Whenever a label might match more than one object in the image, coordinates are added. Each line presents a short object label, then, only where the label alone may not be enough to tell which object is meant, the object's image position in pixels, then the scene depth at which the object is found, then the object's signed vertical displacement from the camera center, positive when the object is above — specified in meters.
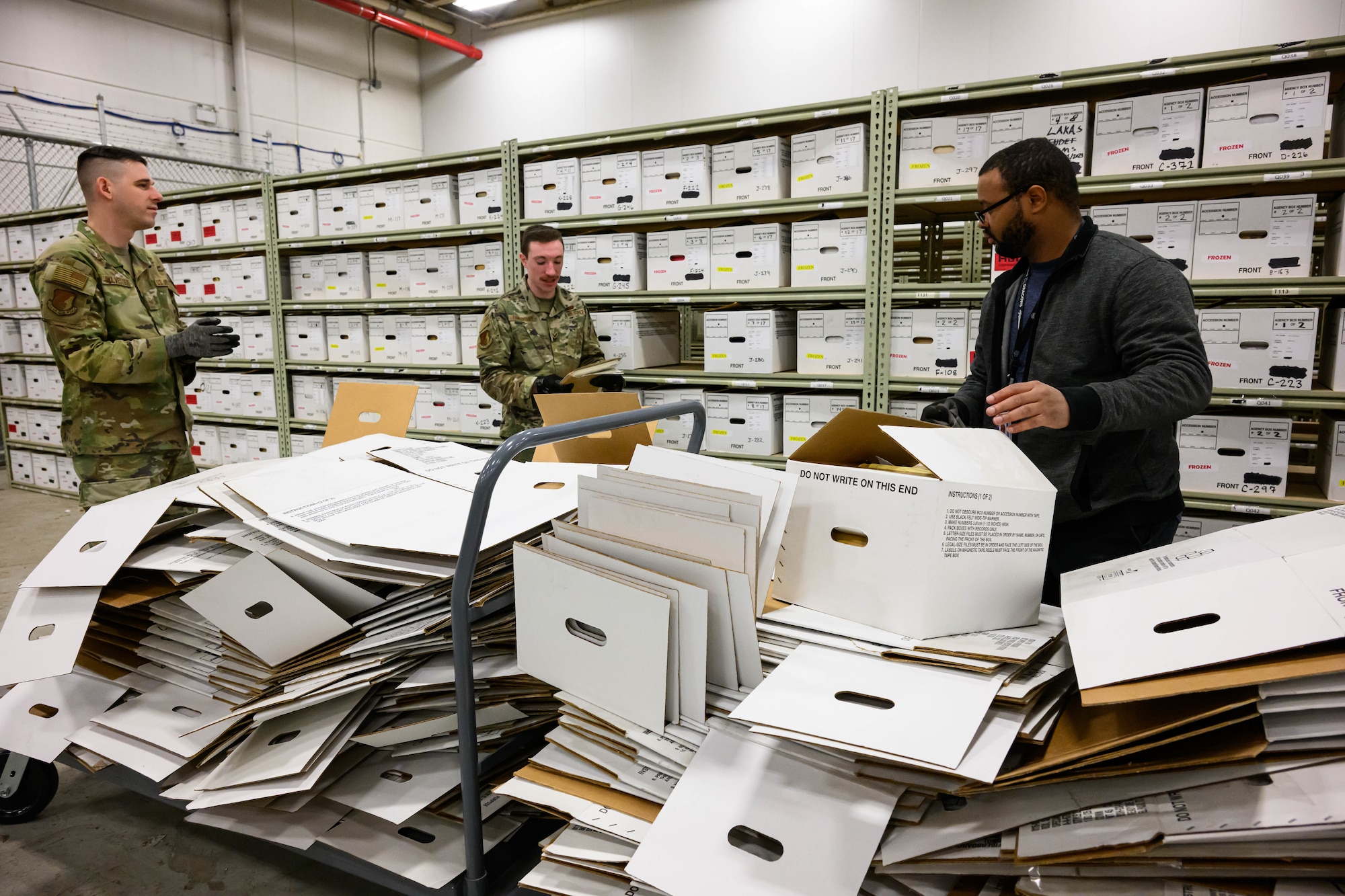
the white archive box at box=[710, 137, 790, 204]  3.16 +0.76
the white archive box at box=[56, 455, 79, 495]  5.76 -1.03
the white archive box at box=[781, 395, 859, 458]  3.16 -0.30
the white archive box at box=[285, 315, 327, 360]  4.59 +0.04
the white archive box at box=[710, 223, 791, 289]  3.18 +0.38
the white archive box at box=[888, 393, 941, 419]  3.07 -0.25
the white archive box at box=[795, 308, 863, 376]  3.08 +0.01
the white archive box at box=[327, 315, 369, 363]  4.43 +0.04
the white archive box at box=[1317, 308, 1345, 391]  2.43 -0.03
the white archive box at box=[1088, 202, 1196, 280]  2.53 +0.41
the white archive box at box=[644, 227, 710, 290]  3.34 +0.39
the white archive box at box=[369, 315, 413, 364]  4.25 +0.03
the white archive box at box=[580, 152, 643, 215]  3.45 +0.76
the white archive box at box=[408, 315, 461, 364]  4.06 +0.03
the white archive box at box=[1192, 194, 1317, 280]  2.41 +0.35
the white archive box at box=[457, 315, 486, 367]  3.97 +0.05
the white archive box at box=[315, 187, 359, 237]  4.32 +0.79
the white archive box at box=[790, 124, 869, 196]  2.98 +0.76
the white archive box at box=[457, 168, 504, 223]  3.83 +0.78
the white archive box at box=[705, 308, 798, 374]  3.25 +0.01
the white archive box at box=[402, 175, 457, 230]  3.97 +0.77
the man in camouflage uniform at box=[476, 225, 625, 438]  3.19 +0.04
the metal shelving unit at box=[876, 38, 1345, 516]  2.41 +0.57
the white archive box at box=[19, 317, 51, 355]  5.86 +0.06
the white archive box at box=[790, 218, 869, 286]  3.03 +0.38
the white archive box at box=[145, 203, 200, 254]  5.02 +0.80
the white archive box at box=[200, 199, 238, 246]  4.82 +0.80
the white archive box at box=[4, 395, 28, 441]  6.02 -0.64
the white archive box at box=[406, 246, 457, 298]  4.05 +0.40
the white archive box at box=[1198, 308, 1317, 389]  2.42 -0.01
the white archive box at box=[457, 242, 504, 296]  3.89 +0.40
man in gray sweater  1.45 -0.02
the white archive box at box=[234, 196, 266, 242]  4.68 +0.80
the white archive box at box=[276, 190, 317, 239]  4.46 +0.80
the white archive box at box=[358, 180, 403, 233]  4.13 +0.78
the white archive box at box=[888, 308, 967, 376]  2.88 +0.01
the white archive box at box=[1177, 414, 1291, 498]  2.51 -0.38
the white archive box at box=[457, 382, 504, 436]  3.93 -0.36
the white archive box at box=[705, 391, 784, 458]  3.26 -0.34
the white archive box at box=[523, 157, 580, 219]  3.60 +0.77
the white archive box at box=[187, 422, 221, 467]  5.12 -0.68
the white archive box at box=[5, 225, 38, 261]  5.80 +0.81
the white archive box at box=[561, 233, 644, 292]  3.50 +0.39
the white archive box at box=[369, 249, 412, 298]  4.22 +0.40
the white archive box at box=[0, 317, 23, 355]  6.03 +0.06
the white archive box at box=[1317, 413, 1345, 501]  2.45 -0.38
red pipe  6.94 +3.15
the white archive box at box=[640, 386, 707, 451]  3.49 -0.38
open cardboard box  0.99 -0.27
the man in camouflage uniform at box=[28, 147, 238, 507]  2.42 +0.01
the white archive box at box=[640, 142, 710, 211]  3.29 +0.76
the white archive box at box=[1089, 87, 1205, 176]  2.51 +0.73
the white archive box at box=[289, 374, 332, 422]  4.63 -0.33
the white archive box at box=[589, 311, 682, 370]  3.53 +0.04
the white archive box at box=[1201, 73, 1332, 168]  2.36 +0.73
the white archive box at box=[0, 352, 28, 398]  6.02 -0.31
